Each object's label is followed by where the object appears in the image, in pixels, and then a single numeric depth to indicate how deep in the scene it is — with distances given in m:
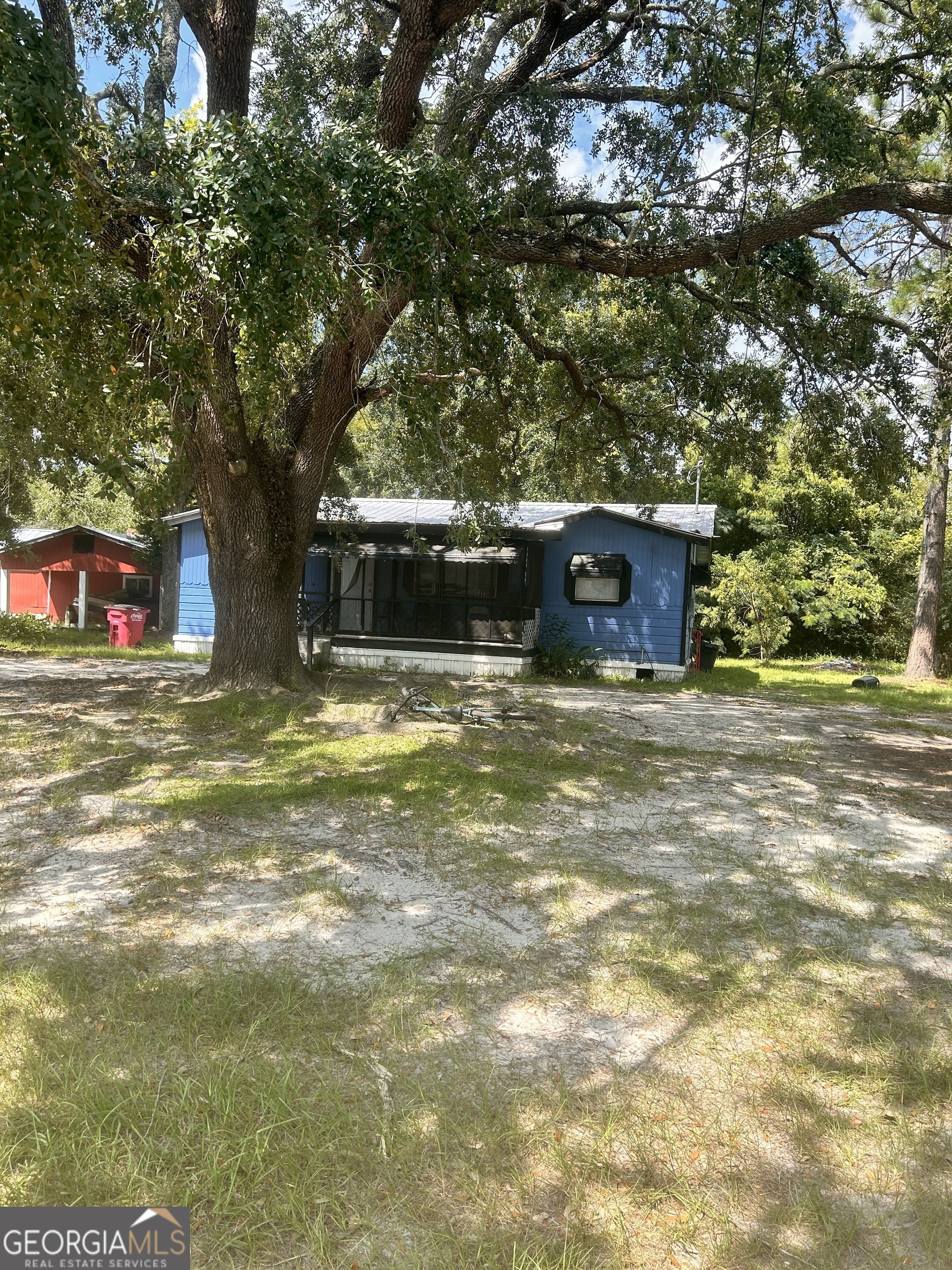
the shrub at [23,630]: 20.88
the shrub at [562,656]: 17.95
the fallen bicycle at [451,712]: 10.81
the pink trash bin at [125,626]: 21.61
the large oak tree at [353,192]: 6.34
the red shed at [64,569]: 25.88
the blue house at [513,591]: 17.97
